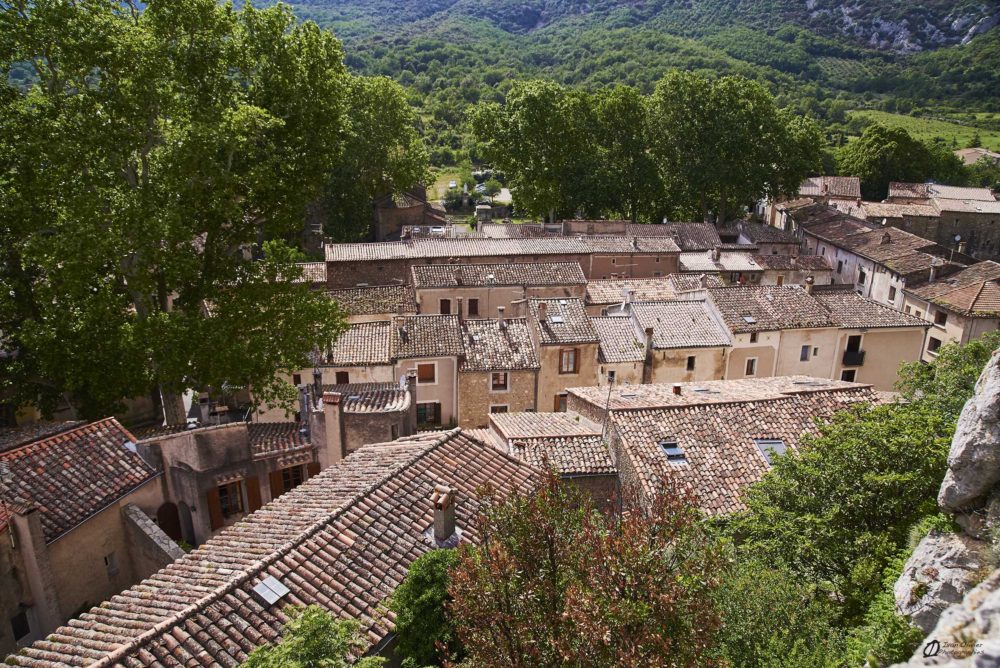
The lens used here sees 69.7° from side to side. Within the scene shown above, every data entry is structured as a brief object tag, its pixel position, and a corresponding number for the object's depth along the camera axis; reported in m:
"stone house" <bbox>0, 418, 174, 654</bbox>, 14.96
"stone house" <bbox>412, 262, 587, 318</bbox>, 40.56
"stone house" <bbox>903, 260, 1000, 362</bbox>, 41.91
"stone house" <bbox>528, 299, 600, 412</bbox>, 31.72
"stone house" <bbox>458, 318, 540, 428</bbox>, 31.28
